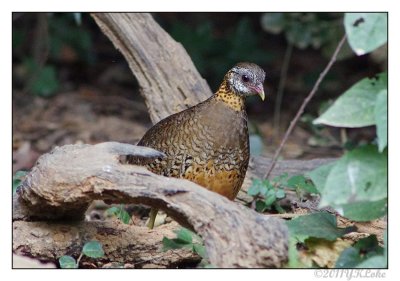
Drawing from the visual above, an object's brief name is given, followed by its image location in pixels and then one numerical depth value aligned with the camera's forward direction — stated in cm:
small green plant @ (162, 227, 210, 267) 697
